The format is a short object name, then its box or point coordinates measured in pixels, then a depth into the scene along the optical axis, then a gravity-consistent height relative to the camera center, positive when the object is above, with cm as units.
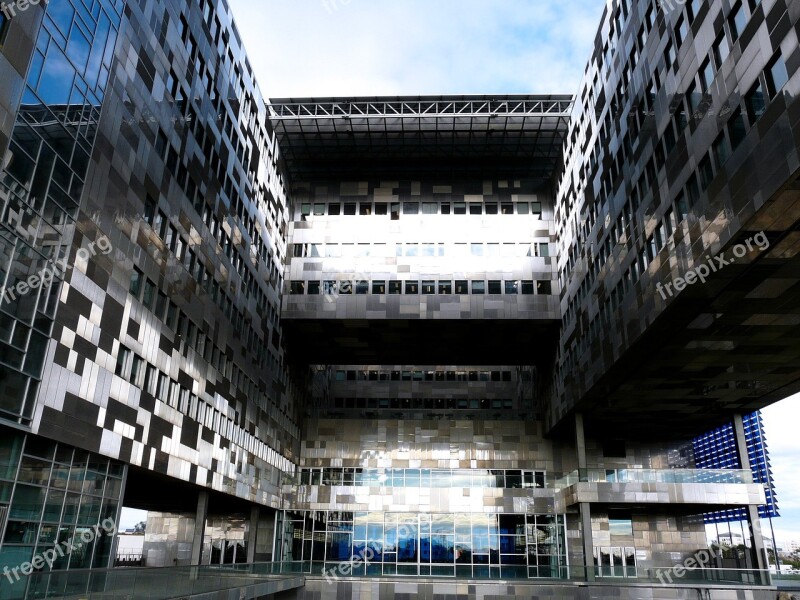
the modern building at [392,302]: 2136 +1172
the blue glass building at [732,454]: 6226 +949
